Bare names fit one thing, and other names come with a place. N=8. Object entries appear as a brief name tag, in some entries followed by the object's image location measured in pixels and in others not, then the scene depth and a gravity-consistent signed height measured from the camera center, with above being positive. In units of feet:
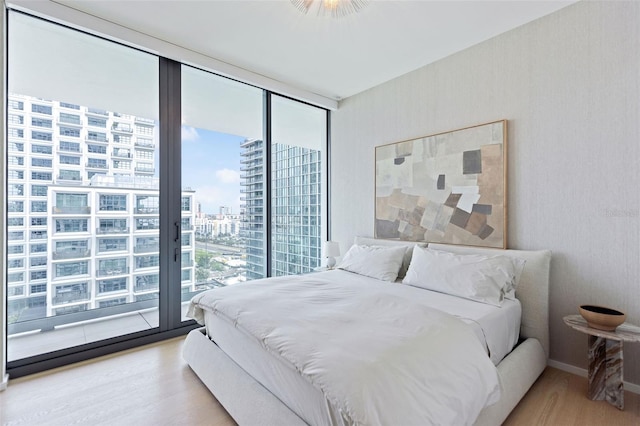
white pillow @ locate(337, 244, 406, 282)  9.24 -1.56
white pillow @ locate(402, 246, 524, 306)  6.91 -1.53
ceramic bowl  5.71 -2.05
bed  3.65 -2.52
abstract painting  8.34 +0.88
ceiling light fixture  6.82 +5.10
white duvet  3.50 -1.96
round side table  5.74 -2.95
